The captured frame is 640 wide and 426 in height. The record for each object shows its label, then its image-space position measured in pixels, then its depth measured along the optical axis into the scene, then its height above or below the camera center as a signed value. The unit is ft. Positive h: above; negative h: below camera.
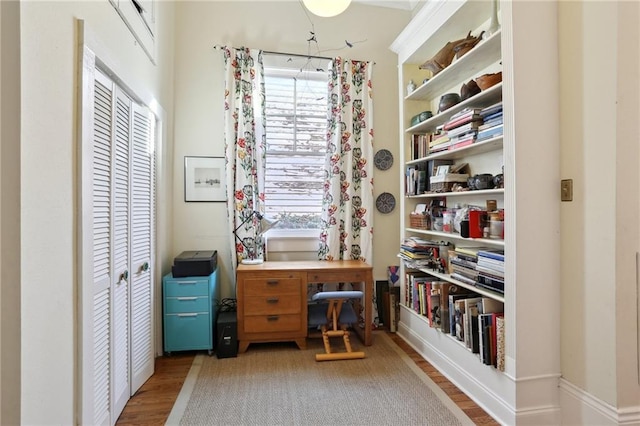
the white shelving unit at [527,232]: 5.55 -0.33
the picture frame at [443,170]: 7.95 +1.14
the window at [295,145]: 10.44 +2.36
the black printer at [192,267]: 8.07 -1.32
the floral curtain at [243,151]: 9.59 +1.98
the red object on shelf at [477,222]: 6.66 -0.17
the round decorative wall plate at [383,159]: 10.72 +1.89
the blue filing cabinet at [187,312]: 8.11 -2.52
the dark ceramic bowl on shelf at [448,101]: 7.76 +2.83
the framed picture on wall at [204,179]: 9.72 +1.13
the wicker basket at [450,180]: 7.82 +0.85
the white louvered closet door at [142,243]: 6.56 -0.59
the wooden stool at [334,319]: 8.14 -2.89
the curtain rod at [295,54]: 10.00 +5.21
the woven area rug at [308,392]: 5.90 -3.79
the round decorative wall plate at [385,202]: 10.77 +0.42
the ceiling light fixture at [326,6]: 6.74 +4.54
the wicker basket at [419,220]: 8.97 -0.18
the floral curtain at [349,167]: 10.09 +1.56
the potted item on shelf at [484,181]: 6.73 +0.70
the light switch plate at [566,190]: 5.48 +0.42
